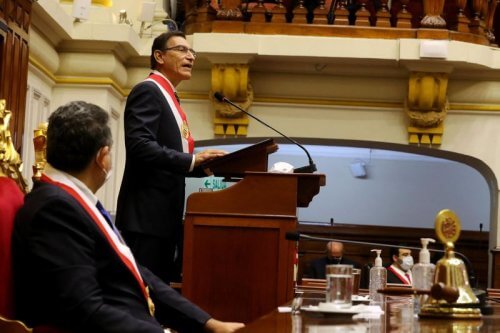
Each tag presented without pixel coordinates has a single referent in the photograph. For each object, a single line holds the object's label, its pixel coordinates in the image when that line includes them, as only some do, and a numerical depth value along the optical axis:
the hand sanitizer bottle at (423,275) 5.42
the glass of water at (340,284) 4.74
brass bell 4.83
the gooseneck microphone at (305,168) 8.15
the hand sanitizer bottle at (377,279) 6.62
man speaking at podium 7.55
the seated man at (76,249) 4.42
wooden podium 7.60
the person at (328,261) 15.82
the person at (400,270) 13.11
